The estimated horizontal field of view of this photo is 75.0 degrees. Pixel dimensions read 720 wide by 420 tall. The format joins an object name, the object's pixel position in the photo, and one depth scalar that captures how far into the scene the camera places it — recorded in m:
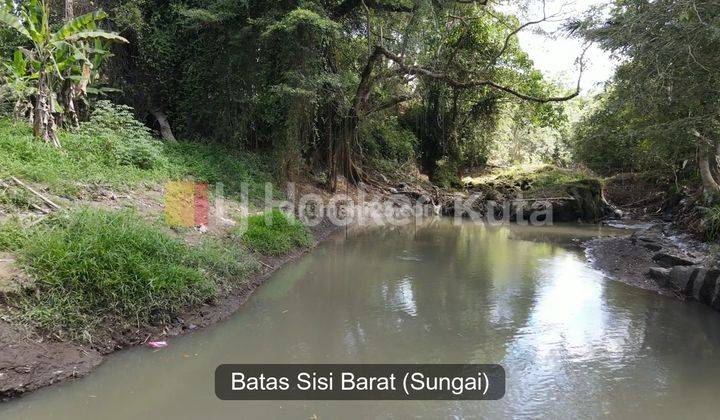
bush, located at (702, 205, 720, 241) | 9.56
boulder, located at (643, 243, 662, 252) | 9.46
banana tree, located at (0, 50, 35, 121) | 8.45
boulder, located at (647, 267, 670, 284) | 7.41
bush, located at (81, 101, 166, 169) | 8.86
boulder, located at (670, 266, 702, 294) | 6.91
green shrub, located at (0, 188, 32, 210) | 5.34
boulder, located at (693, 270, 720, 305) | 6.42
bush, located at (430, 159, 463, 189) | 21.91
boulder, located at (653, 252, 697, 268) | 7.85
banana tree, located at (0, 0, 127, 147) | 8.01
